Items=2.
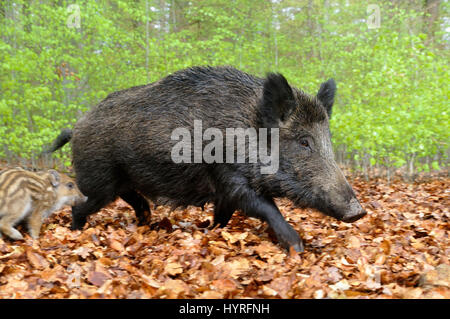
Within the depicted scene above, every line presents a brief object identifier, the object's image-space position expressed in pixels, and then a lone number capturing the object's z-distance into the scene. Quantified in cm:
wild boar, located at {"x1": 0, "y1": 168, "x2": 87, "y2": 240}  373
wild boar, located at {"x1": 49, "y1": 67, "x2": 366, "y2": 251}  380
